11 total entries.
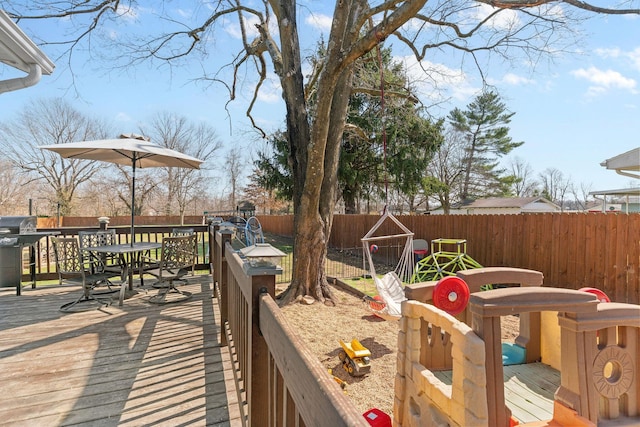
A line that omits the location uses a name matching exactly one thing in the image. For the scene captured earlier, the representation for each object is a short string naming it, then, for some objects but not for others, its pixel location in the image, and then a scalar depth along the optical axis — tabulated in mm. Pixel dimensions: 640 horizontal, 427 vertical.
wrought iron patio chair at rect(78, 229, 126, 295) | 4398
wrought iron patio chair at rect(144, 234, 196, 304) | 4348
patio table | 4059
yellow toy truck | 3223
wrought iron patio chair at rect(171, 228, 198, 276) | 5755
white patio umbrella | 4242
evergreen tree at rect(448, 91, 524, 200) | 23094
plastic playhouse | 1337
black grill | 4535
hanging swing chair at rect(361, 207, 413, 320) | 4013
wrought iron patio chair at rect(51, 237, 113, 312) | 4016
